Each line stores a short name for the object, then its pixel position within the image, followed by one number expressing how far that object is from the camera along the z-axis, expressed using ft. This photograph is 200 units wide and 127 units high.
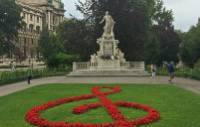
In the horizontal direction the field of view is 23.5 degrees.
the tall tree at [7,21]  259.39
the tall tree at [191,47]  254.27
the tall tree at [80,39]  226.07
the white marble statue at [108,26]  181.98
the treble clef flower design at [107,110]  50.75
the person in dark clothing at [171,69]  126.98
